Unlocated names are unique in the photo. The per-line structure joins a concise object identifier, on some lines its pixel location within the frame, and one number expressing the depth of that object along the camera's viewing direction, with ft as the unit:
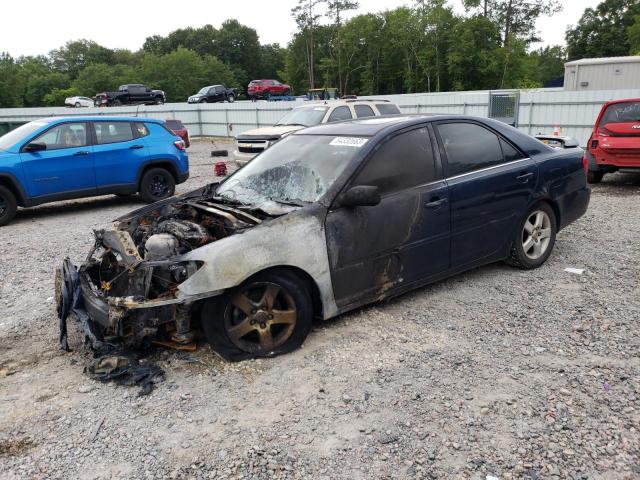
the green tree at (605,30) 198.49
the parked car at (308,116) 39.93
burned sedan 12.00
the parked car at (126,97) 131.23
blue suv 29.14
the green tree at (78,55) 283.67
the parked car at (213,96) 128.67
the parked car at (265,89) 152.76
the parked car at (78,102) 153.28
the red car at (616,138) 32.35
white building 59.26
